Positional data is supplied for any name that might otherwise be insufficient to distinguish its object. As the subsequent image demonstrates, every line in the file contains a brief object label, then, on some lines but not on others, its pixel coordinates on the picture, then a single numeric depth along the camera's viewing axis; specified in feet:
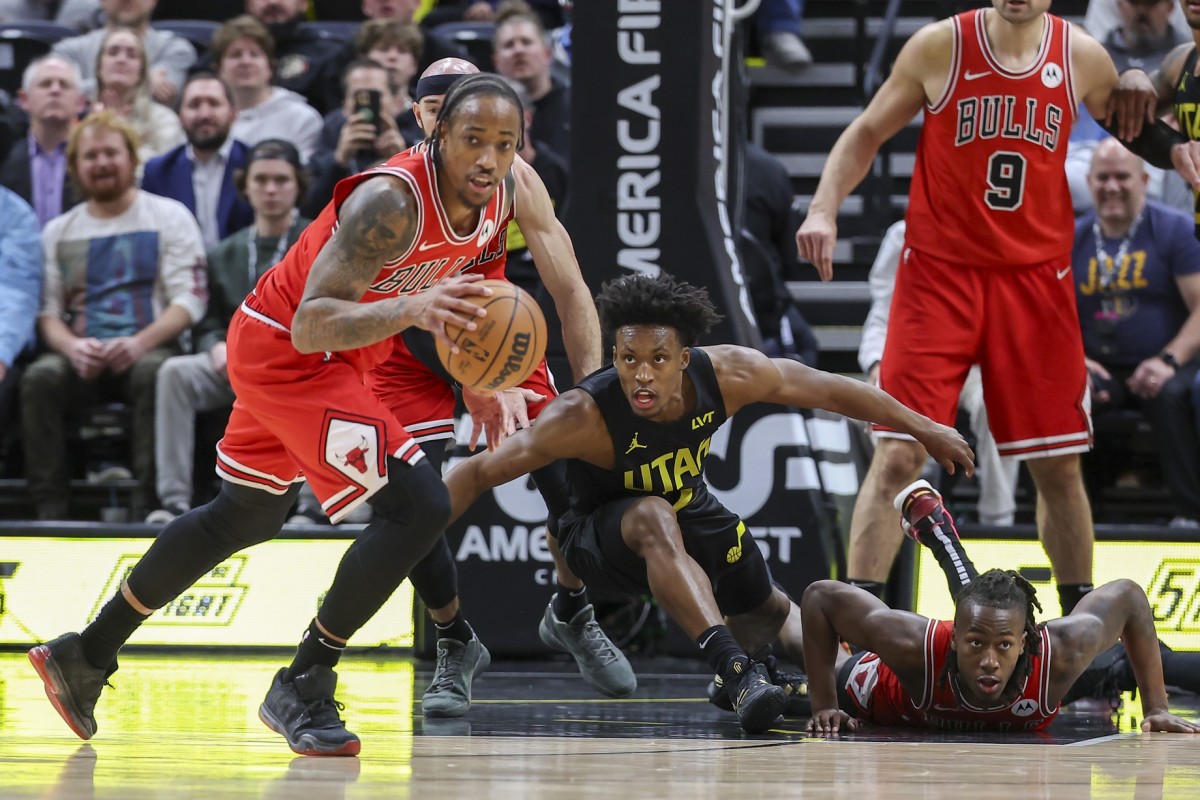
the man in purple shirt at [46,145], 55.31
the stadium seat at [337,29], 62.64
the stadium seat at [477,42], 59.67
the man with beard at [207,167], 54.70
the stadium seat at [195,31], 63.82
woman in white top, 56.34
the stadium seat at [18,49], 63.41
